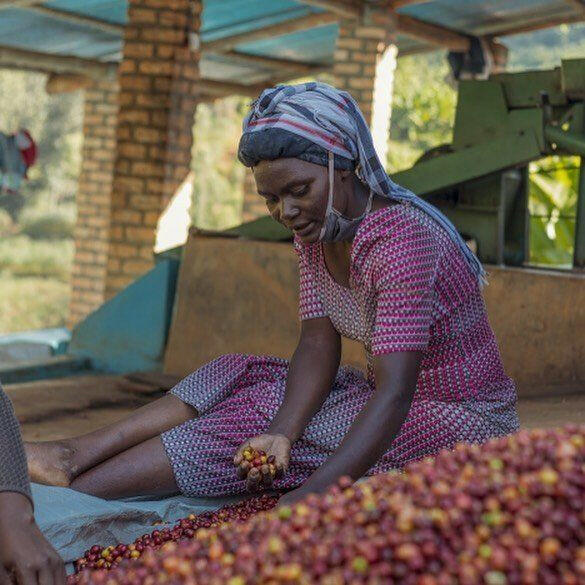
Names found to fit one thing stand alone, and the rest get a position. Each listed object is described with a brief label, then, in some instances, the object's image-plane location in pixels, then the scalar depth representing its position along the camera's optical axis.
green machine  5.24
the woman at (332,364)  2.71
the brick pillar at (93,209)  9.77
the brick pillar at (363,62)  8.70
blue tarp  2.76
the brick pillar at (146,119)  7.67
